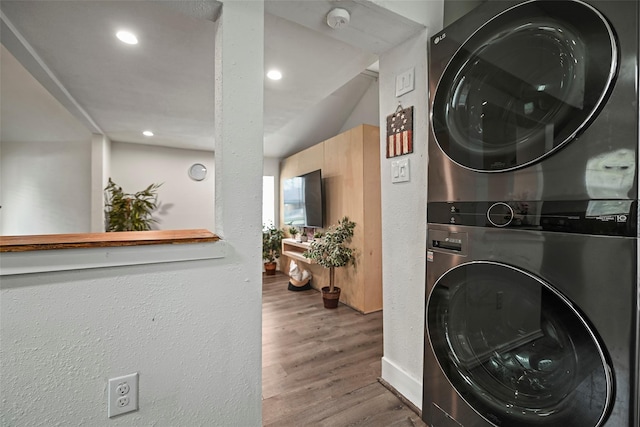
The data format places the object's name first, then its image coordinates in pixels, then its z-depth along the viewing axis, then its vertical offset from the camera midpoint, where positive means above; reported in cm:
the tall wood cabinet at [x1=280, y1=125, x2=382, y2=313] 304 +8
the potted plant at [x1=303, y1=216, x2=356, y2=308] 312 -42
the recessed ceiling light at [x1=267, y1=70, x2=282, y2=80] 219 +115
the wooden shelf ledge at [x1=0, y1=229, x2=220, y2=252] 82 -8
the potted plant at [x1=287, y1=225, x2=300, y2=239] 452 -25
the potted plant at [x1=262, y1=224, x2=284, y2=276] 468 -54
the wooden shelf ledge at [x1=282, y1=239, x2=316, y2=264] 378 -53
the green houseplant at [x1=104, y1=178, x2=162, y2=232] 407 +10
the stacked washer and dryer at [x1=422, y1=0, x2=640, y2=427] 75 -1
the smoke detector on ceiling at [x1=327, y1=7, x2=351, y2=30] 131 +95
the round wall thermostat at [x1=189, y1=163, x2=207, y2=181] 485 +80
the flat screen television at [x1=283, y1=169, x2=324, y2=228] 370 +24
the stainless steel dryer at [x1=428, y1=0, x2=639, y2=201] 75 +37
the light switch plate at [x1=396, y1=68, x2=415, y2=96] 151 +75
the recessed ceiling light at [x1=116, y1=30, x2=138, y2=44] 167 +111
